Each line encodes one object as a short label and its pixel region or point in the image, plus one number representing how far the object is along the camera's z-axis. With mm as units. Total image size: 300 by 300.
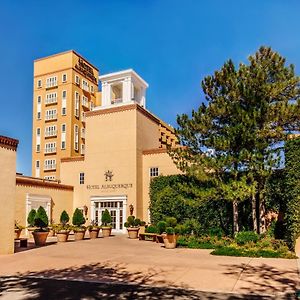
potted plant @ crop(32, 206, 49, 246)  14574
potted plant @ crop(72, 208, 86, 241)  21175
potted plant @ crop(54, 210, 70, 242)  15946
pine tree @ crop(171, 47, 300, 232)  14501
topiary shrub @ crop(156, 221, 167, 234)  16083
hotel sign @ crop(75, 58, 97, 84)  39543
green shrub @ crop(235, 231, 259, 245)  13129
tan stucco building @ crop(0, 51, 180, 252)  22914
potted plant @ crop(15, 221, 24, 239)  16685
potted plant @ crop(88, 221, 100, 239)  18273
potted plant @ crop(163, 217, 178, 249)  13937
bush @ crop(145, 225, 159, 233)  17712
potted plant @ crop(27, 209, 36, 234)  19620
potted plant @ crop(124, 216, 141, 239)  19142
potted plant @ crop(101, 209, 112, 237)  21641
